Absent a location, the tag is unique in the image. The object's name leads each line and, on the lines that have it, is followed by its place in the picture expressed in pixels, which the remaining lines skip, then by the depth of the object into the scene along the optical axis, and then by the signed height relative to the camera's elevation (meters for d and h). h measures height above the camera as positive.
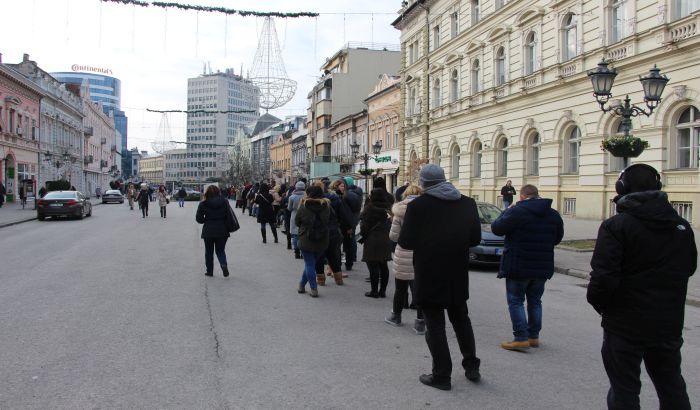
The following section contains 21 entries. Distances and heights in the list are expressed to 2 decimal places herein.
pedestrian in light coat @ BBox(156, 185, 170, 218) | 27.81 -0.55
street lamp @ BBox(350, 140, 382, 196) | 30.96 +2.35
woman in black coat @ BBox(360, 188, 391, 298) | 8.30 -0.70
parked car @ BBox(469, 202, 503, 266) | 11.82 -1.27
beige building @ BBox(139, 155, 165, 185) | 155.26 +6.24
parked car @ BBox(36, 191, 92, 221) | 25.17 -0.68
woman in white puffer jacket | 6.55 -0.90
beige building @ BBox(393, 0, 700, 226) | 18.62 +4.37
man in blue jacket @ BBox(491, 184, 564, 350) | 5.66 -0.59
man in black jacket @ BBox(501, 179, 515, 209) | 25.56 -0.12
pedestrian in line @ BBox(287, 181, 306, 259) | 12.18 -0.26
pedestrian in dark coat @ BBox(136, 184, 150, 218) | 27.64 -0.44
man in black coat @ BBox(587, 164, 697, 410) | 3.19 -0.53
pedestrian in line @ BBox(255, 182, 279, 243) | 16.08 -0.55
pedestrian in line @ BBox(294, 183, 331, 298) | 8.52 -0.57
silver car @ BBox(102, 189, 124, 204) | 49.67 -0.63
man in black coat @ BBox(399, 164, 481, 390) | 4.50 -0.51
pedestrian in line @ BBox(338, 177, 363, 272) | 10.52 -0.39
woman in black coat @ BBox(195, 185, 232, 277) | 10.03 -0.59
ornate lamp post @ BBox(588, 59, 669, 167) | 12.16 +2.17
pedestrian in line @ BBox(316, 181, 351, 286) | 9.26 -0.74
